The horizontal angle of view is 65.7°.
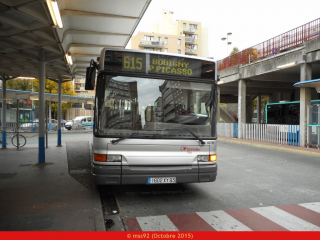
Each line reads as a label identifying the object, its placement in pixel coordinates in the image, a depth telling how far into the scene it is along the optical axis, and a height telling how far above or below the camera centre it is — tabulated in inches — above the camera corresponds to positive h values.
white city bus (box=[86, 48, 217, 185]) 178.7 -1.5
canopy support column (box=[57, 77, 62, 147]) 511.2 +5.4
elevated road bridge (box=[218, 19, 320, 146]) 544.4 +135.9
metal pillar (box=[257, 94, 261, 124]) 1188.0 +54.5
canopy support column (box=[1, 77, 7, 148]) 476.1 +11.2
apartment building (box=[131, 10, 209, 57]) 2411.4 +828.7
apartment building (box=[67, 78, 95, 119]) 1888.5 +107.2
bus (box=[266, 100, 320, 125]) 737.6 +19.3
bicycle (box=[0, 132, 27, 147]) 492.4 -41.5
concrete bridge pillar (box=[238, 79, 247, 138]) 776.3 +50.7
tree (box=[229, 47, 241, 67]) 795.8 +198.1
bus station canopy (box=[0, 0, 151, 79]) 233.0 +104.0
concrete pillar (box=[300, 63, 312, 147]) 543.6 +42.3
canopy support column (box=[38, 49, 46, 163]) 329.6 +16.3
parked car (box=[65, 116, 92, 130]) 1184.8 -20.1
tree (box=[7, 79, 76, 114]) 1686.8 +233.1
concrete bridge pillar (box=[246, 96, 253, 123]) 1198.1 +50.0
